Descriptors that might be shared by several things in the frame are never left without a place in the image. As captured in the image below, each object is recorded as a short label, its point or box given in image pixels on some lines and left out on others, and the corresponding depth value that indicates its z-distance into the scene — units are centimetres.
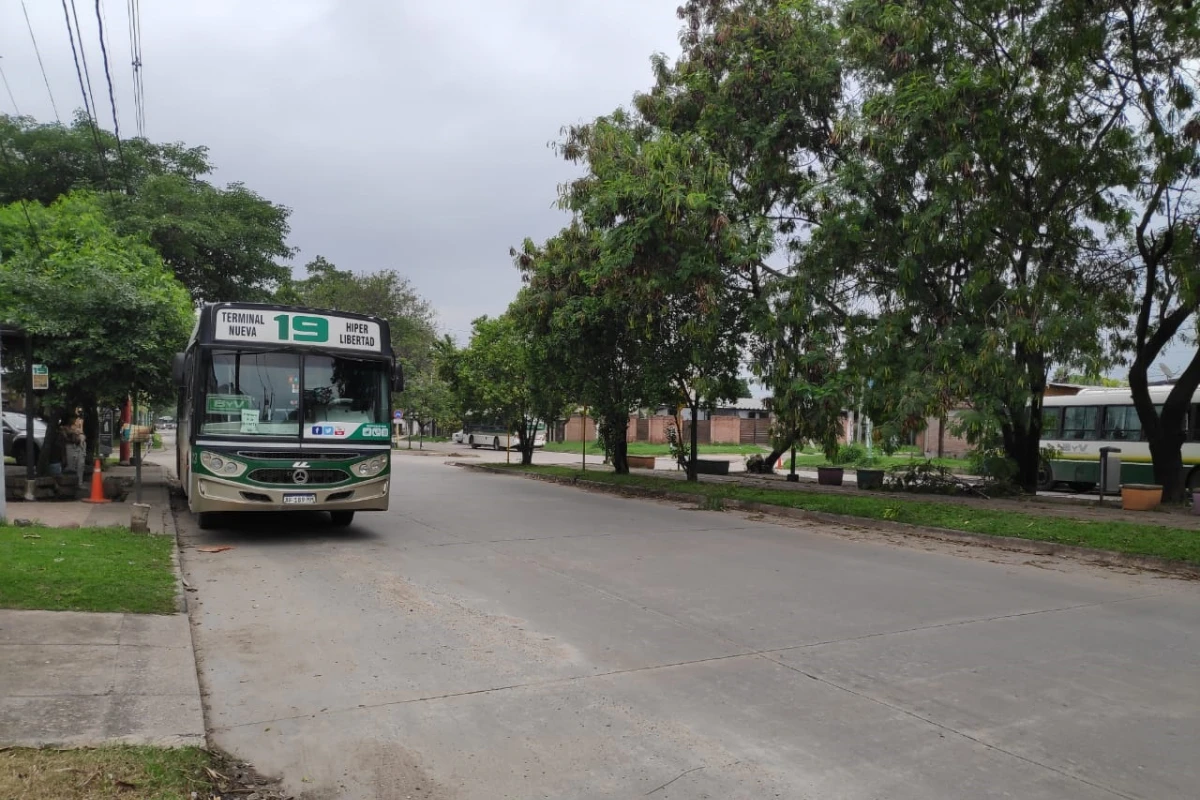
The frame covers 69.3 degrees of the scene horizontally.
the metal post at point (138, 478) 1561
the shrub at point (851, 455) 3747
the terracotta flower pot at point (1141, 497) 1688
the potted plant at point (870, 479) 2259
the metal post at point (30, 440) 1405
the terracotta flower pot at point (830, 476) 2489
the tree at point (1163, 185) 1425
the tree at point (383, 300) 6012
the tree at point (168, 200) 2547
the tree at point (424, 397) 5869
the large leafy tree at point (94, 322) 1404
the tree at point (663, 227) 1648
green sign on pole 1380
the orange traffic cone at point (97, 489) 1525
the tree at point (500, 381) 3153
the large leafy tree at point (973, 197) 1445
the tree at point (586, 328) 2064
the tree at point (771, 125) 1720
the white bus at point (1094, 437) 2275
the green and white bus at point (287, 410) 1106
